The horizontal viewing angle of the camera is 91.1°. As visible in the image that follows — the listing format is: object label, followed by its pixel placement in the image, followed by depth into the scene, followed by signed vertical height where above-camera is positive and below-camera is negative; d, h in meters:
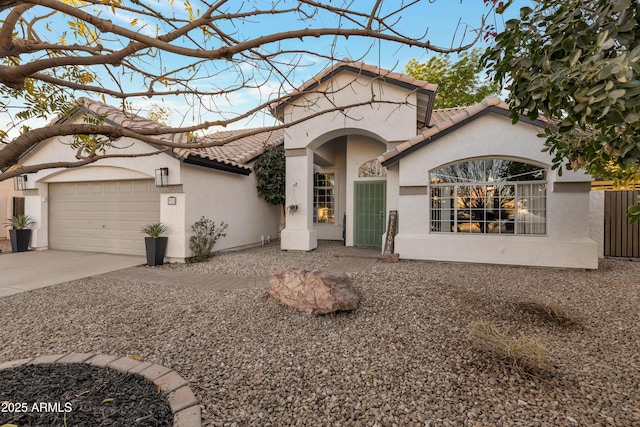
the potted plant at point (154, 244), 8.95 -0.99
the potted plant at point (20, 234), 11.18 -0.89
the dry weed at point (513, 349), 3.20 -1.48
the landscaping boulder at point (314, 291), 4.83 -1.30
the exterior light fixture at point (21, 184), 11.62 +0.94
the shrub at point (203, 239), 9.52 -0.92
